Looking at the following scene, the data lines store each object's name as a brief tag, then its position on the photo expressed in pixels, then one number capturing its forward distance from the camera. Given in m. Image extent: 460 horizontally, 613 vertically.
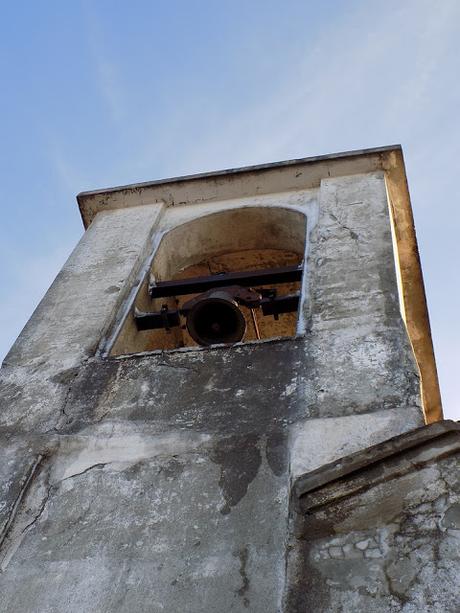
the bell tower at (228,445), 3.46
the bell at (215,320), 6.27
